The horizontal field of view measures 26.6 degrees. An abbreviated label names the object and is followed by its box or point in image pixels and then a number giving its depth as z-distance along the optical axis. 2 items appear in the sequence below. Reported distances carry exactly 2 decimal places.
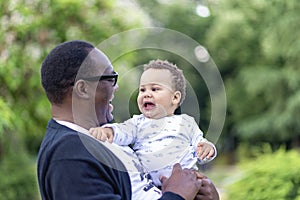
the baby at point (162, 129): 2.27
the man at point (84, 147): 1.98
